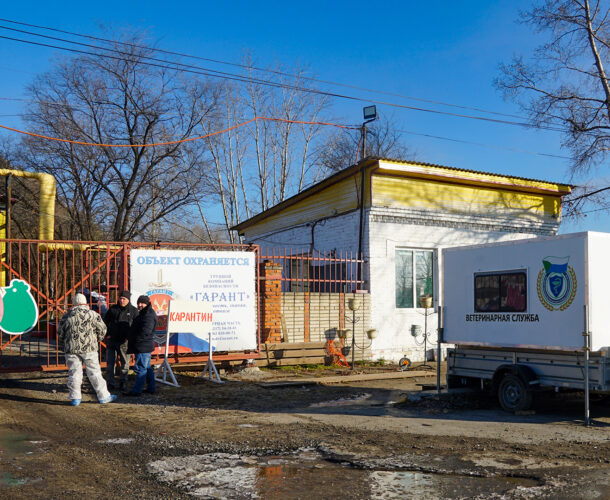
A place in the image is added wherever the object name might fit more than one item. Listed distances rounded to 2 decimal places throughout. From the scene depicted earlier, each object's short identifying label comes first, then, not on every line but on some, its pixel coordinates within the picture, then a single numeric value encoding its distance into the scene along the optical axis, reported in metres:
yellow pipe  20.94
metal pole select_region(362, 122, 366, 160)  23.59
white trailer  8.63
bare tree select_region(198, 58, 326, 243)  37.22
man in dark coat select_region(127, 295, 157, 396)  10.87
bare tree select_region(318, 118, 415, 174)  41.16
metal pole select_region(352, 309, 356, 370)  14.63
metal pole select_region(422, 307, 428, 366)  16.27
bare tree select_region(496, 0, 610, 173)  22.52
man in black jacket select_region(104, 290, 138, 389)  11.30
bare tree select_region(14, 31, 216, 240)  30.48
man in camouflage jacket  9.92
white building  16.58
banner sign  12.42
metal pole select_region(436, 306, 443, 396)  10.78
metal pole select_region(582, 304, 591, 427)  8.42
